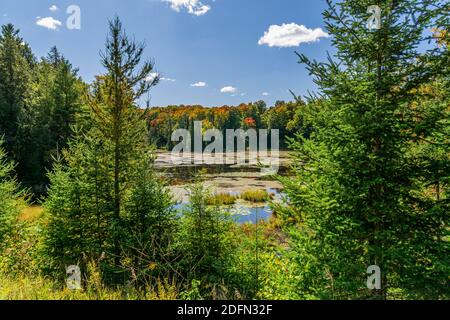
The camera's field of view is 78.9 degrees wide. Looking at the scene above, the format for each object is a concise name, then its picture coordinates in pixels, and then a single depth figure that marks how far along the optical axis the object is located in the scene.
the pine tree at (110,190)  7.57
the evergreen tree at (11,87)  25.12
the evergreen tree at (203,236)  7.05
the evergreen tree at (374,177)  3.96
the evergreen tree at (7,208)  8.28
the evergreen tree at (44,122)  24.92
